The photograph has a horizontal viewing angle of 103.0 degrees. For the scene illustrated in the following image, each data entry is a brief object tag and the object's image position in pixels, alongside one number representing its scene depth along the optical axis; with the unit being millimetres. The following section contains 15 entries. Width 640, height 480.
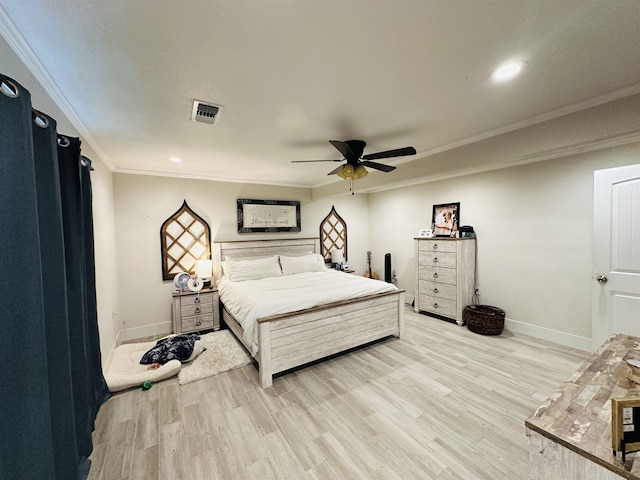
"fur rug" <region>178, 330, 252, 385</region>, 2703
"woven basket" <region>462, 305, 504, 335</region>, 3477
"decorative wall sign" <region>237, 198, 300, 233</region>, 4605
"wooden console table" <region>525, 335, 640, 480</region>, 832
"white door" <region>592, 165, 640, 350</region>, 2463
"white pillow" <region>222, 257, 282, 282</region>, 3996
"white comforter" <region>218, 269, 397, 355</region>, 2641
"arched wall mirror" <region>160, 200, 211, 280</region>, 3953
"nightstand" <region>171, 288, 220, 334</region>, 3673
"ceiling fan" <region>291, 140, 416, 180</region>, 2550
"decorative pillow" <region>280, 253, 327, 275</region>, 4465
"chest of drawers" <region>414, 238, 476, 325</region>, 3863
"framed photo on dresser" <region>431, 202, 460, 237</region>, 4242
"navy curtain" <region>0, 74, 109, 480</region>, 948
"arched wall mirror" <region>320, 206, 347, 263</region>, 5543
